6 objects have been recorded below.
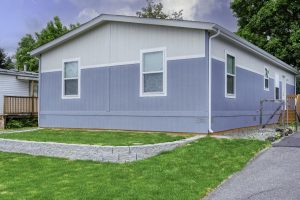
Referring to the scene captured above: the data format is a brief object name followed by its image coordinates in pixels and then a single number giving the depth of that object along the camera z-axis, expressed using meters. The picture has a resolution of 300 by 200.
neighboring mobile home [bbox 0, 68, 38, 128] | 17.23
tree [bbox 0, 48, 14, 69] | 34.97
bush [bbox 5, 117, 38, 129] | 17.00
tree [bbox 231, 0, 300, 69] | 25.17
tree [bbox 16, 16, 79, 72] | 37.06
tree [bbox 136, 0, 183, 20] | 36.59
